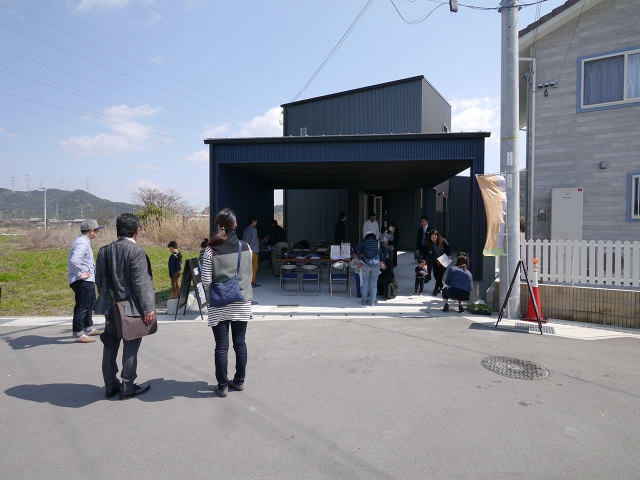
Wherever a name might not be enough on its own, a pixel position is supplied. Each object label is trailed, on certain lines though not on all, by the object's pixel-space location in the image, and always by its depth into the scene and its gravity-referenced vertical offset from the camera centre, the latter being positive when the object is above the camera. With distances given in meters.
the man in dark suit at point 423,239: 10.30 -0.09
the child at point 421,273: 9.48 -0.87
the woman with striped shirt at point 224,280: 4.06 -0.57
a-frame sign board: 7.35 -0.91
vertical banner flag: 7.50 +0.40
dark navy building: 9.26 +1.87
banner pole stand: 6.64 -0.99
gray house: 10.29 +3.01
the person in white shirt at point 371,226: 12.14 +0.27
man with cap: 5.98 -0.62
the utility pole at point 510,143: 7.34 +1.68
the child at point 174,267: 8.09 -0.66
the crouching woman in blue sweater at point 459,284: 7.79 -0.93
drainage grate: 6.56 -1.49
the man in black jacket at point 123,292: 3.97 -0.57
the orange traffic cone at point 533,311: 7.09 -1.30
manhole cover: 4.68 -1.57
